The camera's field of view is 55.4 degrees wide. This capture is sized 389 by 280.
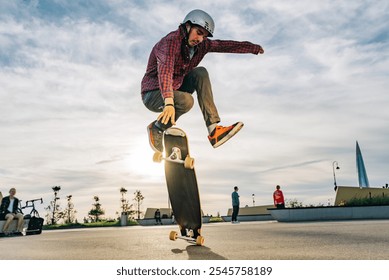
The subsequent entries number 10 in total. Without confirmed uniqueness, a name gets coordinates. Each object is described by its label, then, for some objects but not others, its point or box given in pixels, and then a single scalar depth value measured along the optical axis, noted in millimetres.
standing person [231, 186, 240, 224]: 14695
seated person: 10852
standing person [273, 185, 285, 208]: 15625
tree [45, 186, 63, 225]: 27000
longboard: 4562
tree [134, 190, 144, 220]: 31884
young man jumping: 4438
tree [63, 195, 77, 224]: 29250
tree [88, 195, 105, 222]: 33875
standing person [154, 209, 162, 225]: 24256
